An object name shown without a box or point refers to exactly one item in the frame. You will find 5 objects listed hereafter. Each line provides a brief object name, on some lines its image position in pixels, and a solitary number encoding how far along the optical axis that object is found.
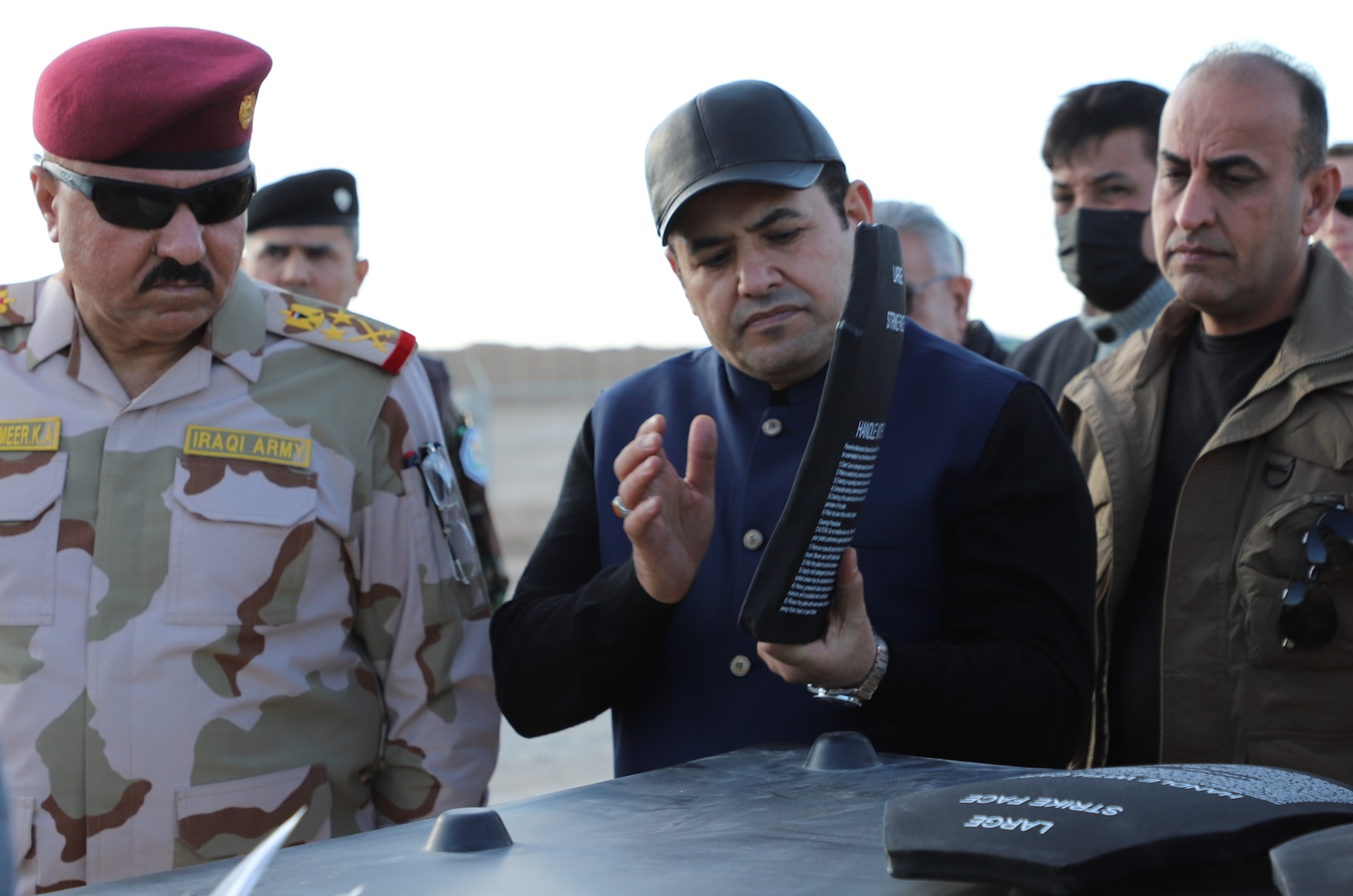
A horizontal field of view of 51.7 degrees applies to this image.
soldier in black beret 4.85
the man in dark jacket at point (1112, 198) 4.12
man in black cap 2.13
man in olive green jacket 2.55
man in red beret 2.44
